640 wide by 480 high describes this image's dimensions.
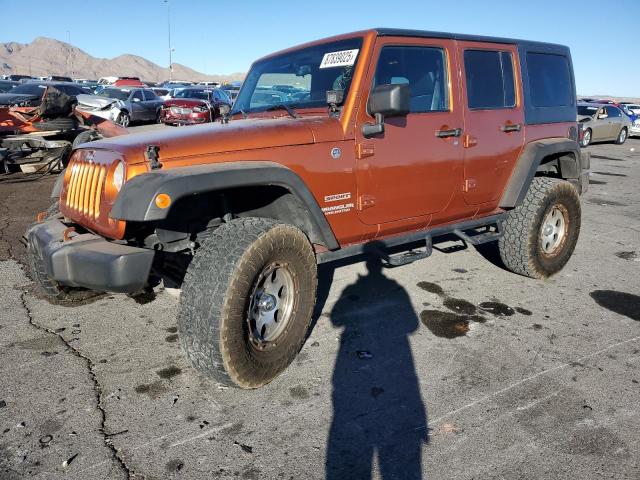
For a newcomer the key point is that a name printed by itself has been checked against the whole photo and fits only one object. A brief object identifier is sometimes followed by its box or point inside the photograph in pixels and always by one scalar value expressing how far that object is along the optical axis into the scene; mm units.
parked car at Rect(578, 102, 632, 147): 17156
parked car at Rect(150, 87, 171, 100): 26312
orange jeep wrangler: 2545
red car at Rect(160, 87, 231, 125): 17703
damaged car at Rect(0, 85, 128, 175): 9492
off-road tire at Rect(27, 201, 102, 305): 3271
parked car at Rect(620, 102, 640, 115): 21800
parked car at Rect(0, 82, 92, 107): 11641
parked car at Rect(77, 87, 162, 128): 16953
